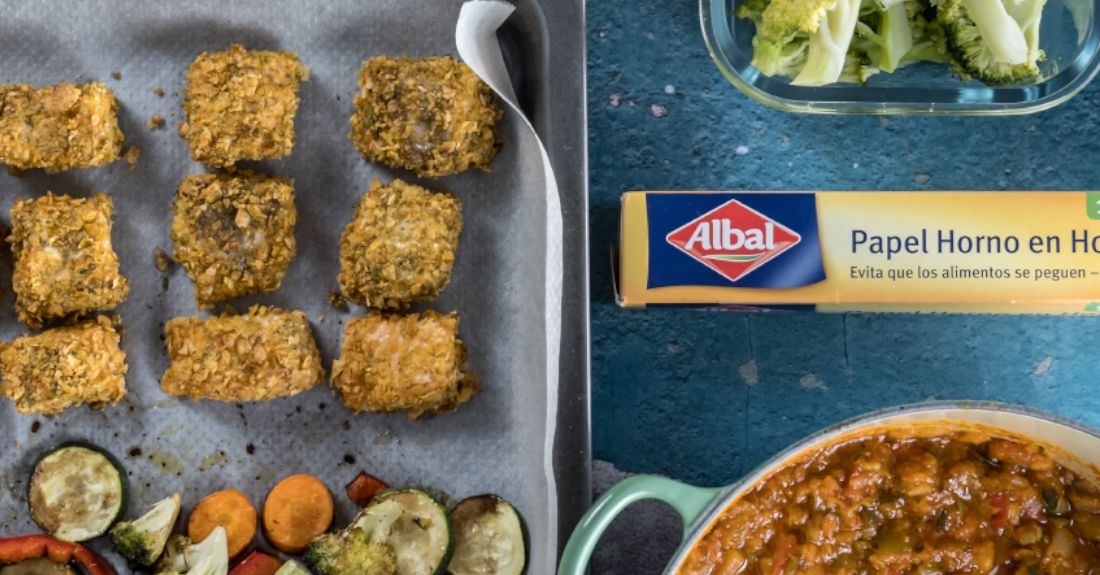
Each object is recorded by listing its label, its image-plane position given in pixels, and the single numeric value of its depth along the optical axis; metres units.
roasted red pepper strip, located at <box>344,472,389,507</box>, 0.87
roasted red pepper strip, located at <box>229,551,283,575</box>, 0.87
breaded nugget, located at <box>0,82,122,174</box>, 0.86
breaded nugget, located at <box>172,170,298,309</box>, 0.86
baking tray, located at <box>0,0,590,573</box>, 0.87
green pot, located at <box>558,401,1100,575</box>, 0.76
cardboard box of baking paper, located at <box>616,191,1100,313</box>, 0.83
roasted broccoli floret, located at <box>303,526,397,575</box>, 0.85
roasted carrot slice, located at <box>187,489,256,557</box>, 0.87
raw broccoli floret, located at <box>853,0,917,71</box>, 0.85
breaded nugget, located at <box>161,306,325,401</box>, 0.86
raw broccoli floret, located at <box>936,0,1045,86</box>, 0.84
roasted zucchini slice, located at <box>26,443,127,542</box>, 0.86
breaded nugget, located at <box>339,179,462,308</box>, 0.86
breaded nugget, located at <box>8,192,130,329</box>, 0.86
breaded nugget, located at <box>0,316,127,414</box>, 0.85
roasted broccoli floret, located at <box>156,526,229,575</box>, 0.86
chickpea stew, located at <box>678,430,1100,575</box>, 0.80
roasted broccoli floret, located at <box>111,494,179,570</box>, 0.86
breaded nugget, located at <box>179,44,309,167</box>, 0.86
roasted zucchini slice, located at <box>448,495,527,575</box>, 0.86
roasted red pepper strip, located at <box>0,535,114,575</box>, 0.87
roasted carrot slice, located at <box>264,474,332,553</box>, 0.87
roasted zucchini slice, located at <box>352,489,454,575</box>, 0.85
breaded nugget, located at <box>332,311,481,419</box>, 0.85
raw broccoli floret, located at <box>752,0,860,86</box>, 0.83
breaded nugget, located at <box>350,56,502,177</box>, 0.86
